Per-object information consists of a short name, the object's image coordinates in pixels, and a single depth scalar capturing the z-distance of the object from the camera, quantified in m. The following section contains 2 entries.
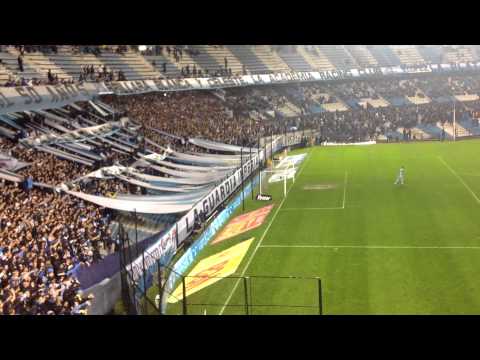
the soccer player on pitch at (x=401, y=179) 29.44
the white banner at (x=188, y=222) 16.06
